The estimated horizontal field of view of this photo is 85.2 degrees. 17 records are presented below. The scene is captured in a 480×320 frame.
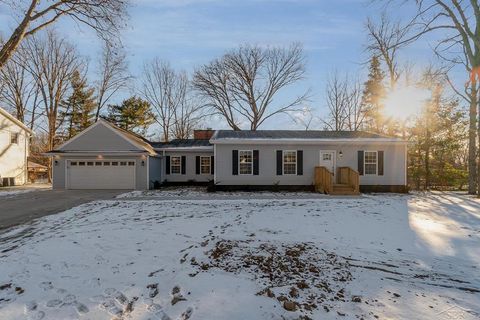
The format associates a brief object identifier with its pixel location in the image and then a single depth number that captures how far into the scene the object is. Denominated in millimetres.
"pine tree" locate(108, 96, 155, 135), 28500
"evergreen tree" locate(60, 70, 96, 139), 27094
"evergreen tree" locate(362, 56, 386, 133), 24617
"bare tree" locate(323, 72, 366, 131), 27562
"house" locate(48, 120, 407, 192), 13969
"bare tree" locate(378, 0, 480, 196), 12039
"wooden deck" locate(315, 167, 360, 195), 12477
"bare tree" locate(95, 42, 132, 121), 26391
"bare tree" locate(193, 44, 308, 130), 26859
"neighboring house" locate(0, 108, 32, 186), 18625
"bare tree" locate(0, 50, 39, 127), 23484
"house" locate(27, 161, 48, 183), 23514
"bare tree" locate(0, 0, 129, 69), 10258
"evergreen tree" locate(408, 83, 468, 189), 15695
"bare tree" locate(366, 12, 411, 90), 19872
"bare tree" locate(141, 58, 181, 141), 29938
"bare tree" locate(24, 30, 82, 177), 23094
